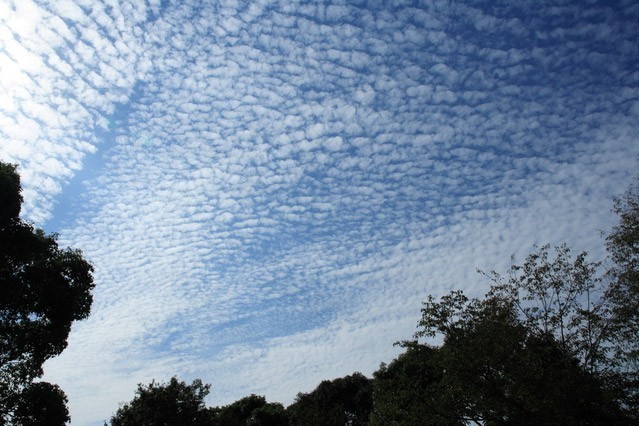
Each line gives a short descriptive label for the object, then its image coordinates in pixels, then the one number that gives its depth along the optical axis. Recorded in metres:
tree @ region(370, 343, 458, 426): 20.48
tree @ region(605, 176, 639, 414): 19.02
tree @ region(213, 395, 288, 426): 63.19
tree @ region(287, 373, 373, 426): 61.03
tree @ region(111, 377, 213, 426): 35.06
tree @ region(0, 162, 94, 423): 18.20
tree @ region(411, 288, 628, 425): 17.97
